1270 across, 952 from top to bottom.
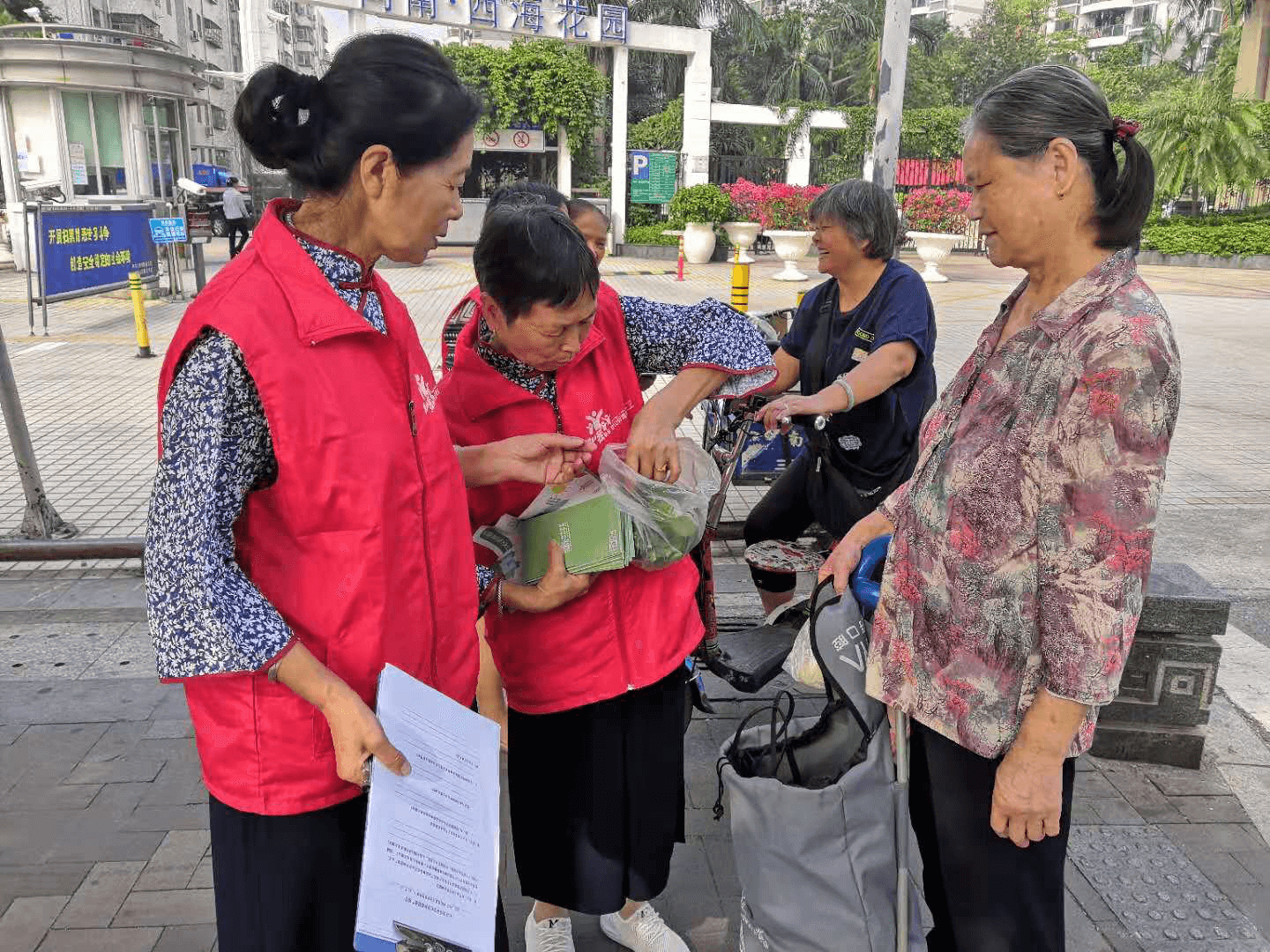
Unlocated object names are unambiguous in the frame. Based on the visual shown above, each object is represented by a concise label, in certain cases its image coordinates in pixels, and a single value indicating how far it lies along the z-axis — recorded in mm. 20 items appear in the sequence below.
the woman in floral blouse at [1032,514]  1459
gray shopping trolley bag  1845
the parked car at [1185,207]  22780
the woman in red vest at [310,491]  1300
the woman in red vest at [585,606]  1797
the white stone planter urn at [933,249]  17094
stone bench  3049
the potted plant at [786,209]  18922
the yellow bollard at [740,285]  7613
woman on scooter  3305
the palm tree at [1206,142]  20844
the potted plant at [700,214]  19375
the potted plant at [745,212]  19203
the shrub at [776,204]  18969
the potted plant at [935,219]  17266
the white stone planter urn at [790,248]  17203
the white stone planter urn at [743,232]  19172
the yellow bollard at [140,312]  9984
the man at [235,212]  17453
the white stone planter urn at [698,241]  19328
